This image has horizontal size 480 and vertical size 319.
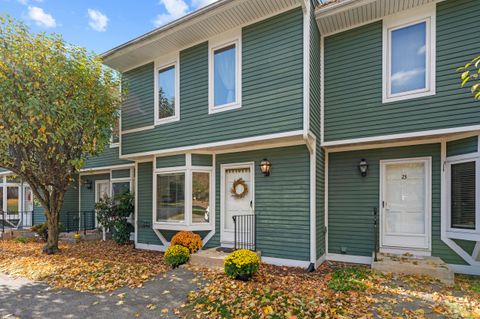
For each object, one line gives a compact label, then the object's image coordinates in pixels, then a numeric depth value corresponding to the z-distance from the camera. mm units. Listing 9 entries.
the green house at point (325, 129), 5637
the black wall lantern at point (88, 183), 11906
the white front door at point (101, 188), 11646
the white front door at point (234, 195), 7098
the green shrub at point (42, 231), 10279
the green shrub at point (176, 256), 6293
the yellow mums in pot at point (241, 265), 5086
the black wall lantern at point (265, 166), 6621
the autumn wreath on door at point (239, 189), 7137
